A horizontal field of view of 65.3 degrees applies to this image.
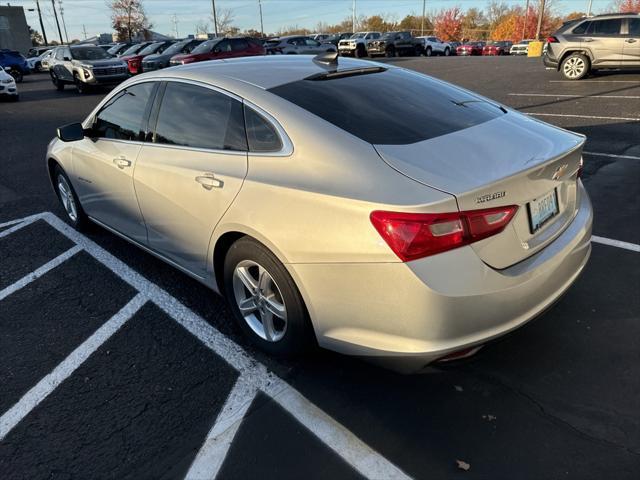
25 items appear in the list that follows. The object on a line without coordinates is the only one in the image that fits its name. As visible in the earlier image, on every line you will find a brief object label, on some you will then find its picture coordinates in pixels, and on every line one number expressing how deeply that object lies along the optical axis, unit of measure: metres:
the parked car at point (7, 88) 17.84
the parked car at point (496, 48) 44.57
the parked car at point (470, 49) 44.34
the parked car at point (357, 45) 33.42
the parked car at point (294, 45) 28.41
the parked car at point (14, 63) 29.95
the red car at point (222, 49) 20.36
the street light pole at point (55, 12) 68.75
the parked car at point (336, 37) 39.36
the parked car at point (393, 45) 34.81
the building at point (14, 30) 58.34
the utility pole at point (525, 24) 70.20
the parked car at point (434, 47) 38.91
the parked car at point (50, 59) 21.71
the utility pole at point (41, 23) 67.62
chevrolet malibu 2.12
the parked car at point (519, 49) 41.08
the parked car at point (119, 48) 30.75
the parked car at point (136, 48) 26.78
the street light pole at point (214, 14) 54.24
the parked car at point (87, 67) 18.88
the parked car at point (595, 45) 13.54
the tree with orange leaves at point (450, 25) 84.62
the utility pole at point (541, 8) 31.30
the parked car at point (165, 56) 21.86
